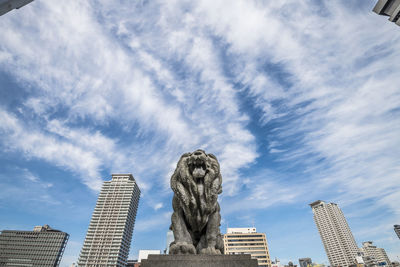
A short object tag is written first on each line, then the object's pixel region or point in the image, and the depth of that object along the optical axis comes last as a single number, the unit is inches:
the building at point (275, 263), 2995.1
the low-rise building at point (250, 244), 3014.3
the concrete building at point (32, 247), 4092.0
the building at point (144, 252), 4016.5
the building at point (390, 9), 976.5
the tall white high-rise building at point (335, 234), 5615.2
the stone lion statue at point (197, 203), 164.1
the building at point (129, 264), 4534.5
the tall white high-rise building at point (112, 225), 4018.2
